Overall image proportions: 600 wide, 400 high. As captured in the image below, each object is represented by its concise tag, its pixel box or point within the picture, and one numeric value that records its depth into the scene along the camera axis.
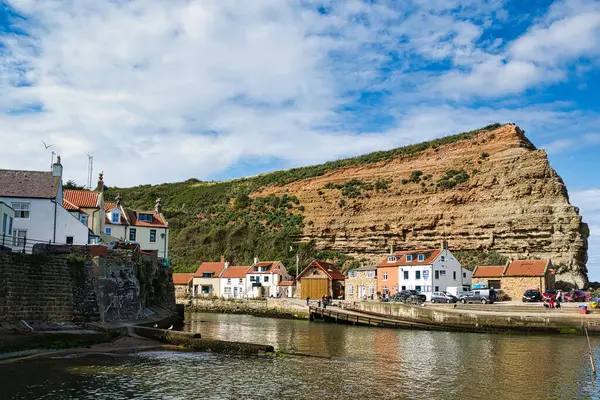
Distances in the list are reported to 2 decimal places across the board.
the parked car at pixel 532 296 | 50.84
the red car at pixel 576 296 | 51.16
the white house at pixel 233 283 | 75.31
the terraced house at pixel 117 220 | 46.31
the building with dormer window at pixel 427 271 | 58.22
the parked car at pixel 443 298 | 51.12
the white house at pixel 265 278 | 73.06
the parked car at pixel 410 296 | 52.88
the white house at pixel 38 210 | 35.19
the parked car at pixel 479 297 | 49.86
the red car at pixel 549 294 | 47.34
